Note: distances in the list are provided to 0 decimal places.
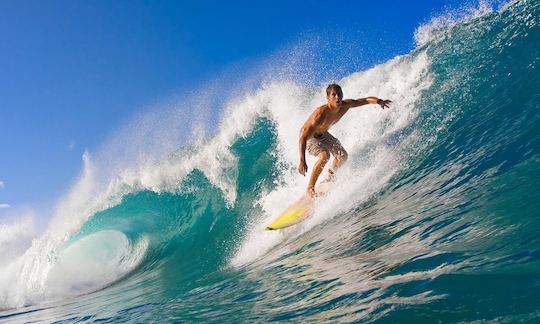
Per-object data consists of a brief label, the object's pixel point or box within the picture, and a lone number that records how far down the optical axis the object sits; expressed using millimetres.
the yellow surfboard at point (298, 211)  7020
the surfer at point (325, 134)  6652
